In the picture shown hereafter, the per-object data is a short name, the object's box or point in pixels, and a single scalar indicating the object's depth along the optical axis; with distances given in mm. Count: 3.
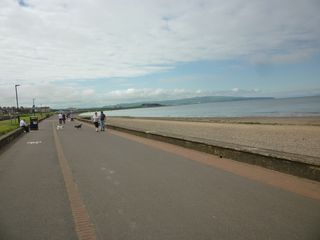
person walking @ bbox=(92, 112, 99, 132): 19436
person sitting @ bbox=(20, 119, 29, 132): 22232
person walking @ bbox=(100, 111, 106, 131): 19348
